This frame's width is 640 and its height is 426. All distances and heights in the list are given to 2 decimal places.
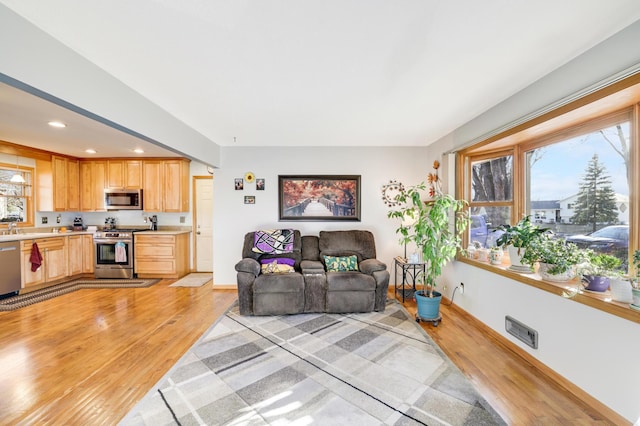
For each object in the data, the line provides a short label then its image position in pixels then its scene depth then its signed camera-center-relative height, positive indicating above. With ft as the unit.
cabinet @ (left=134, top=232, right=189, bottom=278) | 15.43 -2.63
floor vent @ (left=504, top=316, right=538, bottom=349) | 6.89 -3.54
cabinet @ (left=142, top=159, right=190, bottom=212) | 16.02 +1.73
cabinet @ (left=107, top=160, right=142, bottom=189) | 15.97 +2.38
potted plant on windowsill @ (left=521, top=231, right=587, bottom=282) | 6.33 -1.23
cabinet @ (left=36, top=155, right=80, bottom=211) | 14.51 +1.63
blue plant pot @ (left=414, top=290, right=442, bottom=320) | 9.38 -3.62
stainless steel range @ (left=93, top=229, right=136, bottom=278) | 15.25 -2.60
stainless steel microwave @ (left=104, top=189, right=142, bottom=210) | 15.88 +0.84
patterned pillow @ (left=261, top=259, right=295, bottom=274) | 10.94 -2.51
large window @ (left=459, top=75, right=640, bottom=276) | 5.52 +1.06
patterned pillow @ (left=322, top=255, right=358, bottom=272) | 11.35 -2.42
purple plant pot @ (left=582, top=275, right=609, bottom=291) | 5.62 -1.65
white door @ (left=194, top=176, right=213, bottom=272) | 17.31 -0.84
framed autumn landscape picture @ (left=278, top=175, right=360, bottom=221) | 13.46 +0.73
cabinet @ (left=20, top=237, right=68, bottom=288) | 12.48 -2.65
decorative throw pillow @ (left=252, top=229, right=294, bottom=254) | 11.82 -1.47
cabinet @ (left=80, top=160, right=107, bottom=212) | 16.02 +1.81
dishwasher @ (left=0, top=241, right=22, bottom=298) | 11.55 -2.64
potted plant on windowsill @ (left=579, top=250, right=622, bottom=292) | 5.61 -1.40
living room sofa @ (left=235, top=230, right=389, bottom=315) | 10.09 -3.16
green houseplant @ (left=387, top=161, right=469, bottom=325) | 9.27 -1.18
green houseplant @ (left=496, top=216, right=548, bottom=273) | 7.16 -0.86
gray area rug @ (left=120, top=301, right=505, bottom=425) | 5.16 -4.22
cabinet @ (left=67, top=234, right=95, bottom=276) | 14.70 -2.56
